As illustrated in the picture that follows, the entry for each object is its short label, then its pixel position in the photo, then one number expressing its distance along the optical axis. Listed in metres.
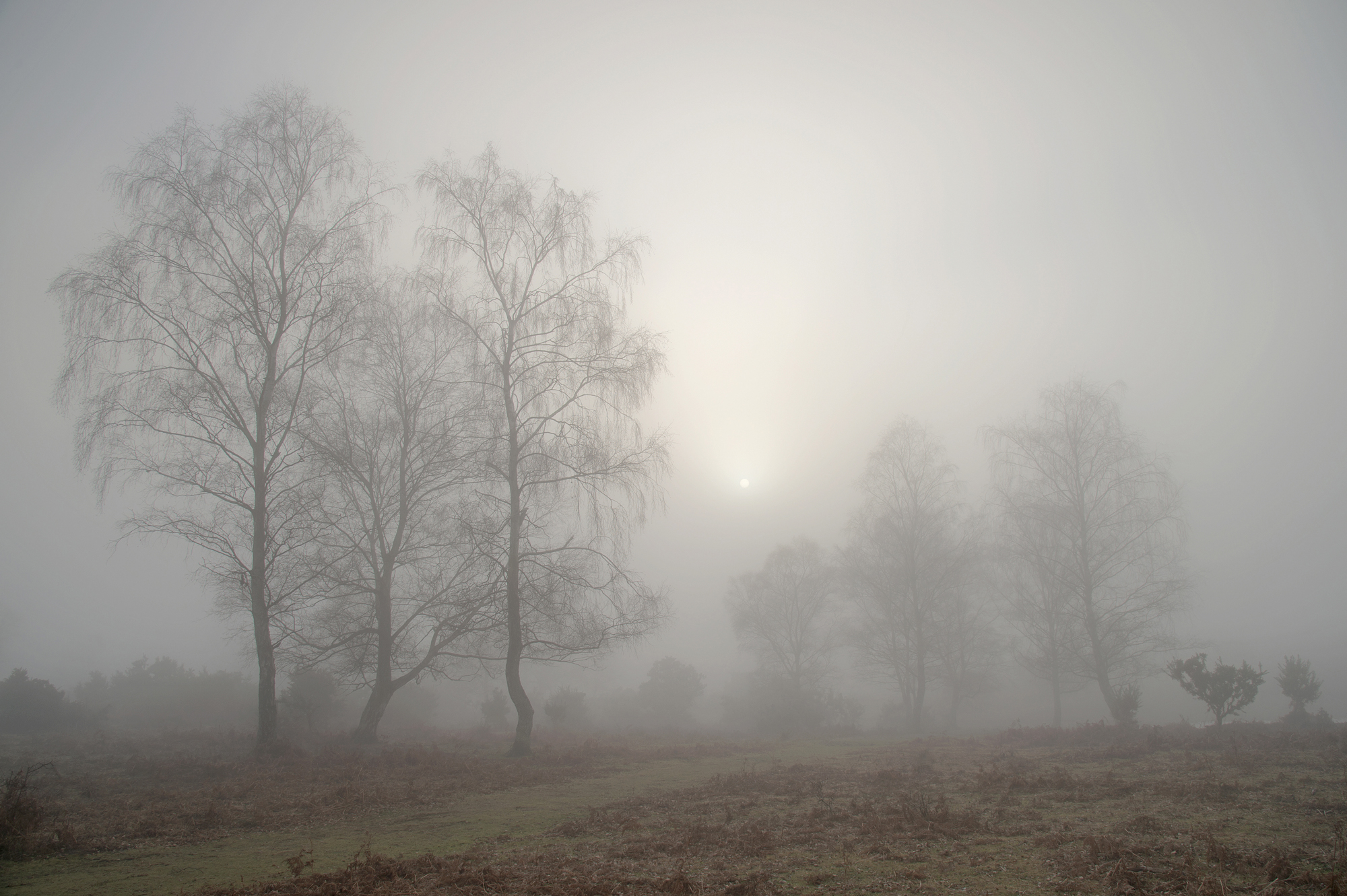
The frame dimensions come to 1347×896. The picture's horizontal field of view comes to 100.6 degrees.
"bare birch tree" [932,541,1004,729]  30.77
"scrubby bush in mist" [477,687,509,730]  27.28
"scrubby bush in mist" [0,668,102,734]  19.56
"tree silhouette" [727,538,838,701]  37.16
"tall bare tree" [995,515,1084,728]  24.08
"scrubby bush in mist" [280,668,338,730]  21.14
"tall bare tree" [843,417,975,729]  28.77
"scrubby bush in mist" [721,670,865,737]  30.47
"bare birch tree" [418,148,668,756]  15.77
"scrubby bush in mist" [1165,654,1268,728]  15.45
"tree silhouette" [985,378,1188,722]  22.34
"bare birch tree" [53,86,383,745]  13.30
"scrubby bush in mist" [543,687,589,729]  26.25
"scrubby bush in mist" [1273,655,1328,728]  16.61
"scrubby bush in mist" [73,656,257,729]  25.88
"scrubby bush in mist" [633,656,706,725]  38.44
